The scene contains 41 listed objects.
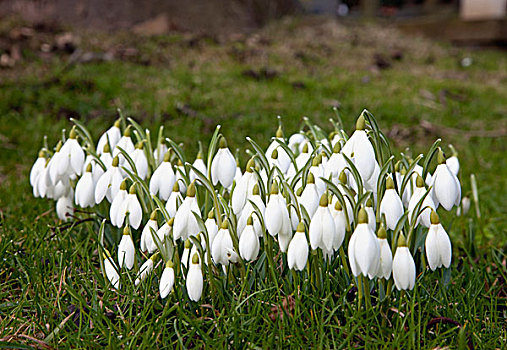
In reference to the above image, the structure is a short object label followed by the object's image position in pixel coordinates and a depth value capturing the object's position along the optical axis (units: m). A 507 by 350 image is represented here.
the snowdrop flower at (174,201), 0.97
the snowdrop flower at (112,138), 1.04
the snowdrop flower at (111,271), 0.97
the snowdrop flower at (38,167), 1.03
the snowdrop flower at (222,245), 0.94
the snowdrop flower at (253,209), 0.95
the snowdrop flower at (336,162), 0.95
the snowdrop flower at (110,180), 1.00
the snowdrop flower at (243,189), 0.96
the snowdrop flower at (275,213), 0.93
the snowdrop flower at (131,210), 0.97
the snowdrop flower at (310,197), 0.94
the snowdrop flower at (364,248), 0.91
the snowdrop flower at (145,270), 0.96
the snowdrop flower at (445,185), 0.95
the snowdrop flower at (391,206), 0.94
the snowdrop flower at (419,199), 0.95
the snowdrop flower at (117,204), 0.98
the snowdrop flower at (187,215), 0.95
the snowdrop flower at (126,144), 1.02
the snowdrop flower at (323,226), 0.92
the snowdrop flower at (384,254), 0.92
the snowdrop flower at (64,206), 1.06
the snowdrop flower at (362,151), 0.93
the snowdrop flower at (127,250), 0.96
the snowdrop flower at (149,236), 0.96
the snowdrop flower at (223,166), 0.97
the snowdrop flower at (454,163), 1.01
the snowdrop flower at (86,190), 1.00
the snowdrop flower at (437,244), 0.93
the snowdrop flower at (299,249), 0.93
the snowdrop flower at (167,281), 0.94
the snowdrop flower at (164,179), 1.00
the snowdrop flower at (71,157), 1.01
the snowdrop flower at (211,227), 0.95
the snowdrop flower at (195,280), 0.94
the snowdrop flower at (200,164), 1.00
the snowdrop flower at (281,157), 1.01
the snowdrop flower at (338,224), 0.93
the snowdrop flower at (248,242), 0.94
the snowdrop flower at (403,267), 0.92
